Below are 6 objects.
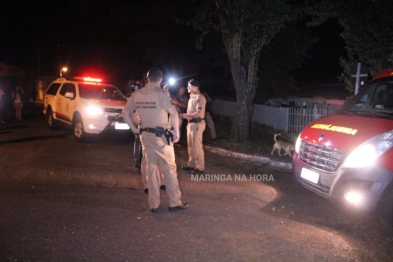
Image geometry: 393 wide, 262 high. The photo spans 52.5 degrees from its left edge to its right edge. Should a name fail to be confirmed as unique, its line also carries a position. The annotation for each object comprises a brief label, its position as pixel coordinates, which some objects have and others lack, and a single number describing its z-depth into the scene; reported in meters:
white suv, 11.02
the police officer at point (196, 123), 7.90
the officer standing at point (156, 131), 5.56
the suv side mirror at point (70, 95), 11.80
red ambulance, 4.92
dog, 9.92
